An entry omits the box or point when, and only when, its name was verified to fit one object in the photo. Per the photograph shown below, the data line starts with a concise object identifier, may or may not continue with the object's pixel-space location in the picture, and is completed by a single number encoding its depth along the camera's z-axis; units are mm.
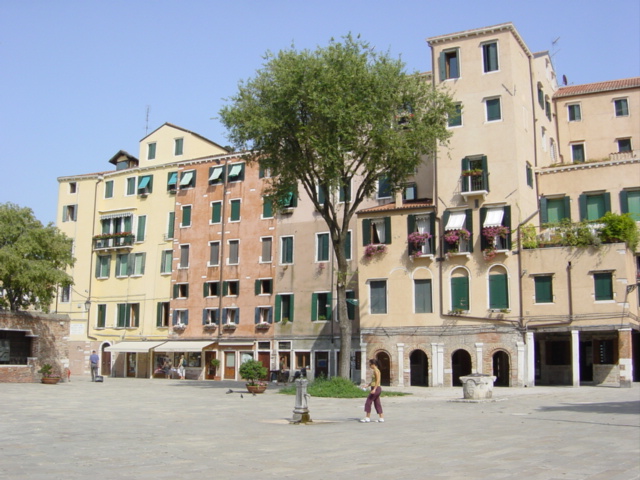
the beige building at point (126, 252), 54875
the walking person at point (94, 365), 41594
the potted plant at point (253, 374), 30862
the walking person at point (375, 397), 18484
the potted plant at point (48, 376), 37469
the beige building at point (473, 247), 38531
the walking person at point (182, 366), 51719
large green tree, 30750
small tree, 39750
